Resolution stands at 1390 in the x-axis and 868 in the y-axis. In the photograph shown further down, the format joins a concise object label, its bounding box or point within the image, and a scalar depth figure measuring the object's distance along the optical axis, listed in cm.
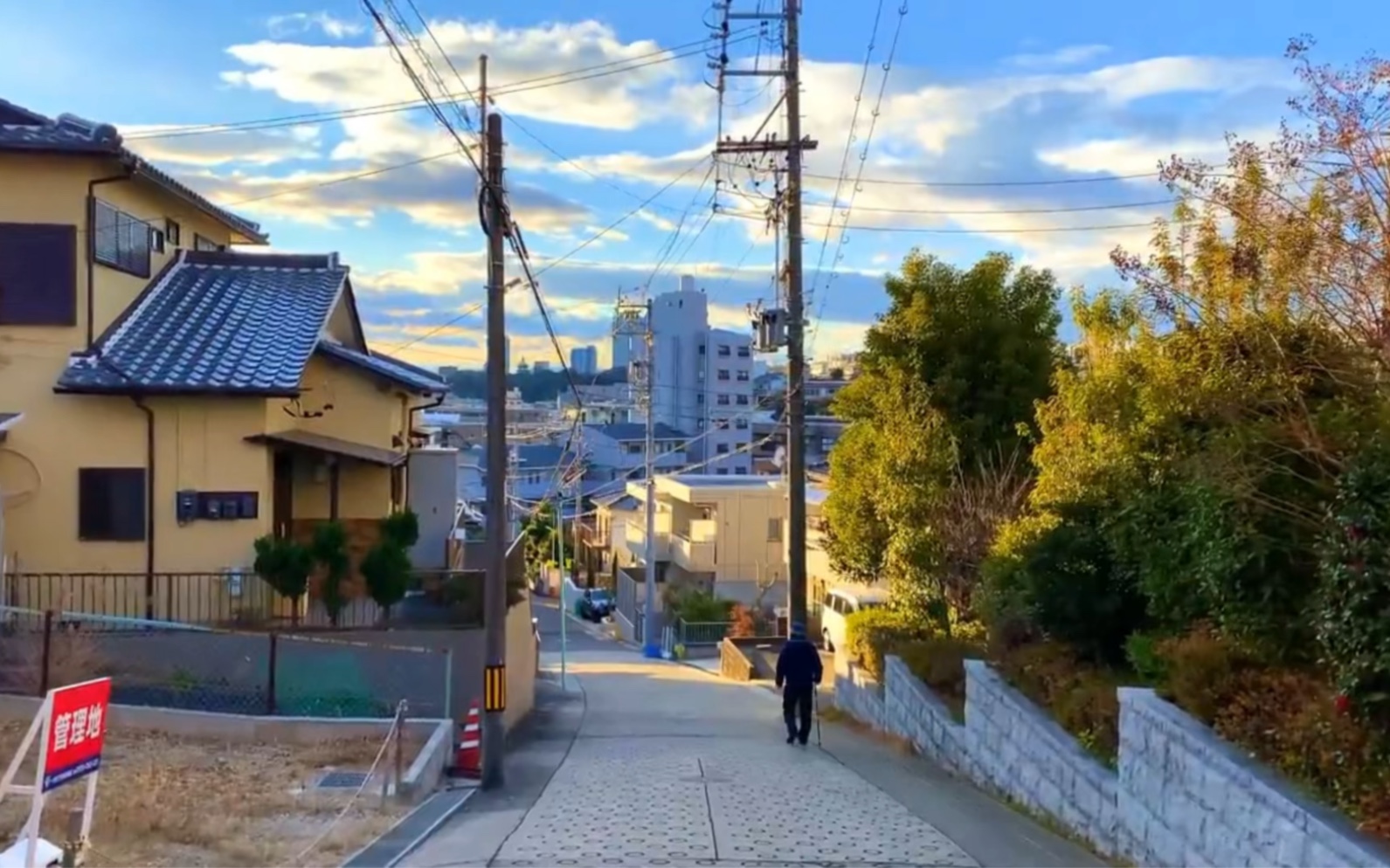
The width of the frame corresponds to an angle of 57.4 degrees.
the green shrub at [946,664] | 1548
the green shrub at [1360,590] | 647
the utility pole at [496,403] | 1353
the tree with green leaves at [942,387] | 1991
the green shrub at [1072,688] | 1008
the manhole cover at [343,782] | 1160
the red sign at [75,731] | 672
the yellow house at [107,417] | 1656
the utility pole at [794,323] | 2245
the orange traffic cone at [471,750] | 1377
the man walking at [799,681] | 1669
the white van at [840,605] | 2769
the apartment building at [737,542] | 5194
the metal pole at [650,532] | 4369
